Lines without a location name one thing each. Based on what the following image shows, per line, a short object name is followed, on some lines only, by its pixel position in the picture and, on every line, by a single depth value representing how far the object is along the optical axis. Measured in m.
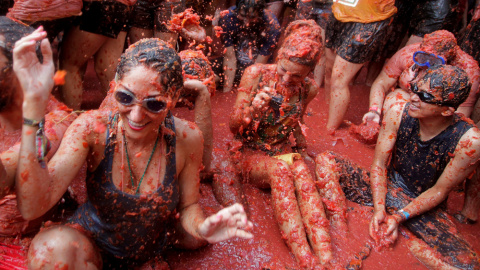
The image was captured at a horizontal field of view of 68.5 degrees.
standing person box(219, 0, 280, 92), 4.91
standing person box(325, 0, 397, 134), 4.20
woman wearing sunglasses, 1.59
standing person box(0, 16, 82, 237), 1.57
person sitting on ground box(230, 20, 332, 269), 2.64
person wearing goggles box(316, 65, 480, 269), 2.83
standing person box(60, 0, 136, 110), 3.13
